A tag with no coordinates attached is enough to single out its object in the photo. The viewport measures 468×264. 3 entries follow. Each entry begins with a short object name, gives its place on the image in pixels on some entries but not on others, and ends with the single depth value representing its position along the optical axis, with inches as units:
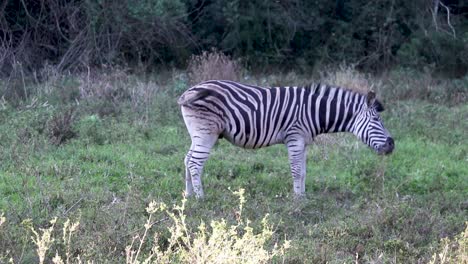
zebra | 704.4
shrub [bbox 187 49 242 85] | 1246.9
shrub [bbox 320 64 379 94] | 1245.1
